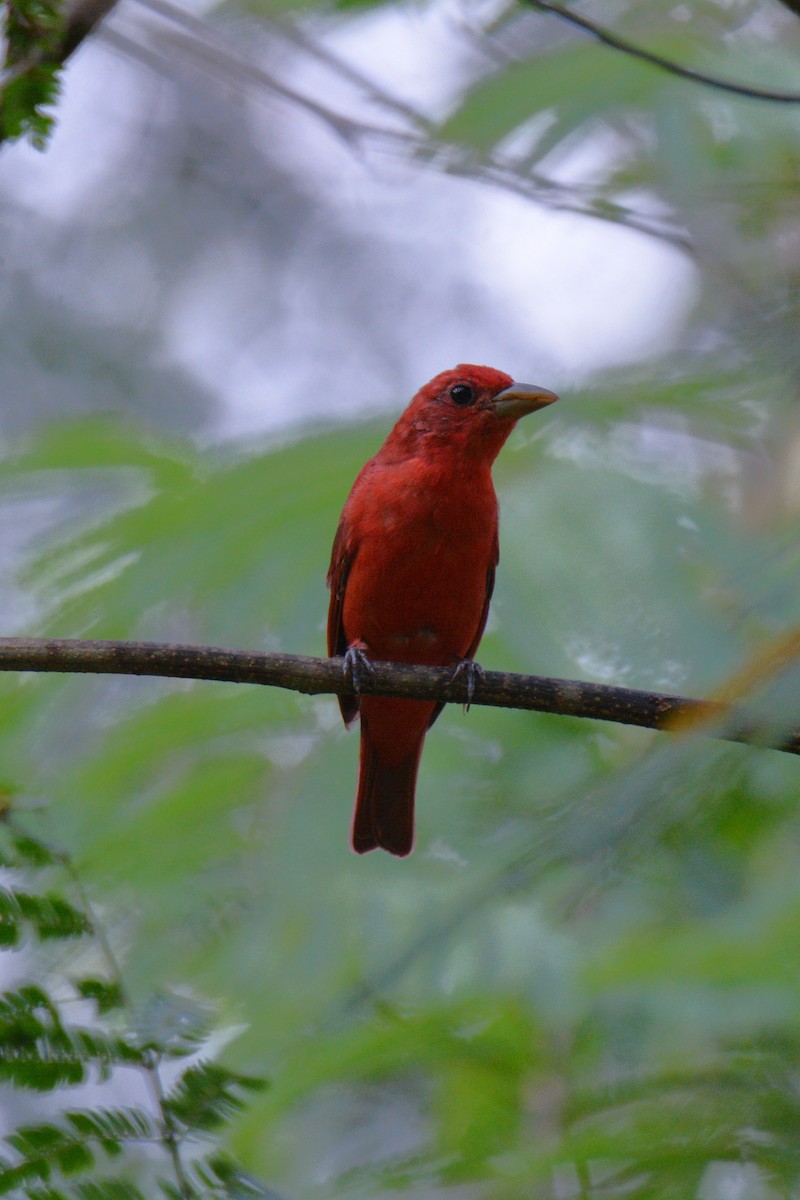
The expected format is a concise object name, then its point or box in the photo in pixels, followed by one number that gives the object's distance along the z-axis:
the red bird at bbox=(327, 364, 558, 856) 8.78
